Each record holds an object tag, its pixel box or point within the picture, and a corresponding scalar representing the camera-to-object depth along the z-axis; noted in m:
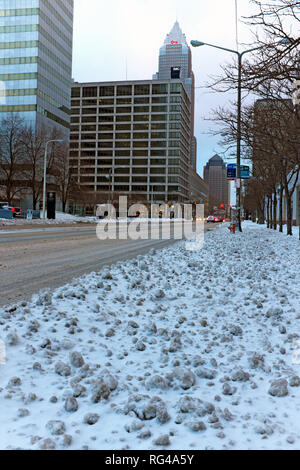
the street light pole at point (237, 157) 18.94
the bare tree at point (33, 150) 45.81
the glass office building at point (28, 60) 78.49
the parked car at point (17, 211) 47.38
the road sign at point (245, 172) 22.30
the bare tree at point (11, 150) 44.78
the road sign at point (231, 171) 21.65
